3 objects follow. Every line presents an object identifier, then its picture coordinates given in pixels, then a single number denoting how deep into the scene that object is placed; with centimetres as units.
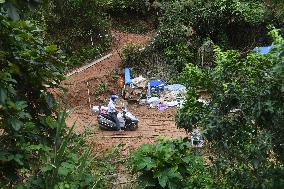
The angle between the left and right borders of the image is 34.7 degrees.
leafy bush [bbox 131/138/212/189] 494
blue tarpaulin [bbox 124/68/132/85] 1198
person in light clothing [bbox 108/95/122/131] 953
